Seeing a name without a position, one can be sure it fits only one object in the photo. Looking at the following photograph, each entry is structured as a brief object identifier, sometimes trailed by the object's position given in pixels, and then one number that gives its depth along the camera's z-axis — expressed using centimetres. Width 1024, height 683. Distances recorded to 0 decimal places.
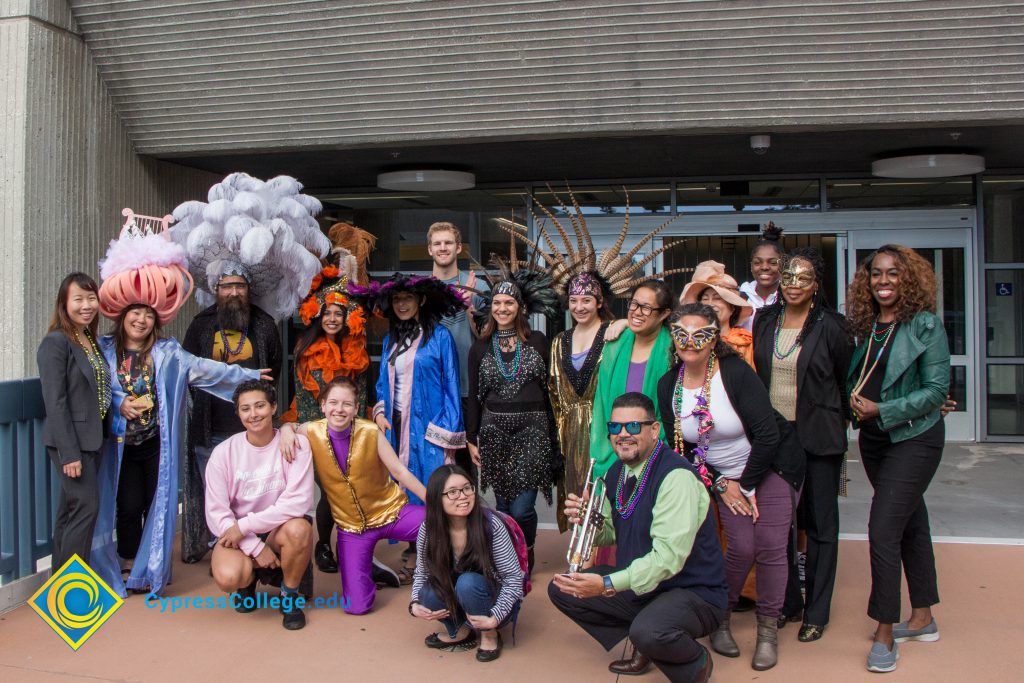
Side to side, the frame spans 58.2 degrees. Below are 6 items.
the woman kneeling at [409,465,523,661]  387
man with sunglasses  339
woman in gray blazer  444
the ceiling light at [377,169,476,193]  887
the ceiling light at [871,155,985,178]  820
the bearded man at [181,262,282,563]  523
